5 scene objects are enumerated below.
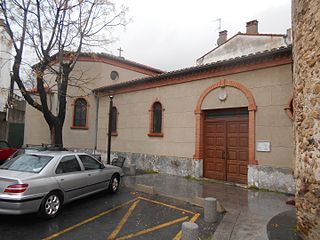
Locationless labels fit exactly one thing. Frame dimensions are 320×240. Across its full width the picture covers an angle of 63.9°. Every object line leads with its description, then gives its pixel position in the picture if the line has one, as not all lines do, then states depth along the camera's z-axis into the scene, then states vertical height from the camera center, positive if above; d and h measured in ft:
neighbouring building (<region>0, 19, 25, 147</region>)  65.51 +4.98
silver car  17.48 -3.41
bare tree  39.58 +14.63
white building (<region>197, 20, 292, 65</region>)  63.21 +25.75
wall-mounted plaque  29.94 -0.30
